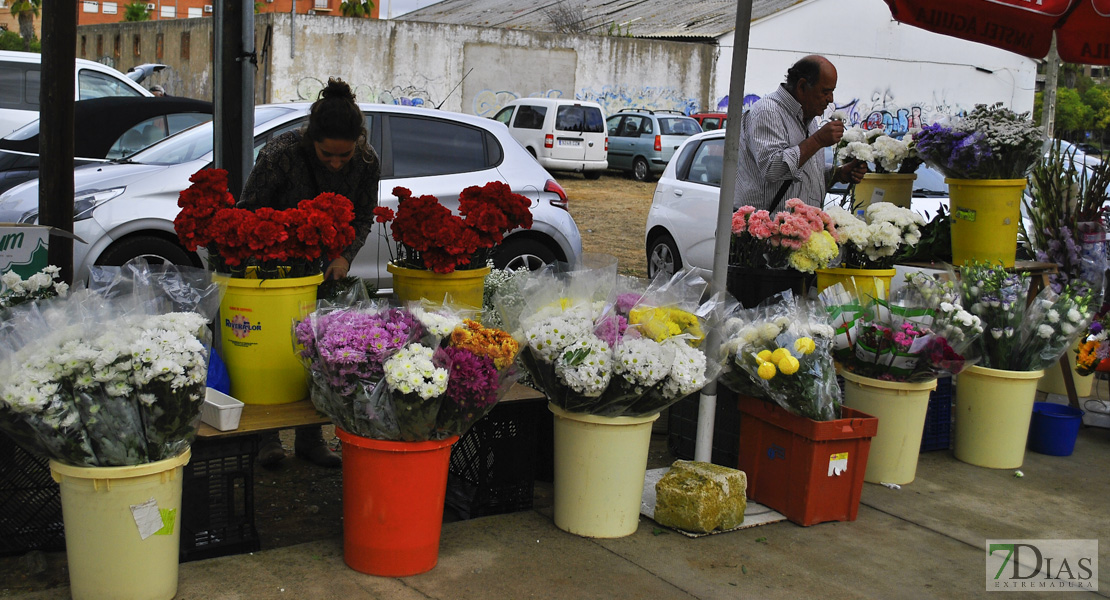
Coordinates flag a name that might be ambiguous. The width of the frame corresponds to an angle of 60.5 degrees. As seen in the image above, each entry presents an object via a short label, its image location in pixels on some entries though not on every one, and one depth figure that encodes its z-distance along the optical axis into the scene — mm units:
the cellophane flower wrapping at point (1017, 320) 4836
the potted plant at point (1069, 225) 6035
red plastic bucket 3217
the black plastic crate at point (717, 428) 4427
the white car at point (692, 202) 8594
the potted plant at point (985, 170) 5152
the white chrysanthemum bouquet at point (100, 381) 2773
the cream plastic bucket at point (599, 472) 3688
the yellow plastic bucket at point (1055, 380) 5992
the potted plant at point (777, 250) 4617
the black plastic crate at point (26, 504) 3400
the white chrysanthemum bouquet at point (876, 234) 4883
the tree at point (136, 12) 47906
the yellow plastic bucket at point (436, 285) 4121
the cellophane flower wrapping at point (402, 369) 3090
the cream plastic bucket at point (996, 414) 4898
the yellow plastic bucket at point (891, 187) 5734
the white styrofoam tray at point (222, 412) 3227
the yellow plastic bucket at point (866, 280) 4930
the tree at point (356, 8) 38572
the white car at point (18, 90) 10078
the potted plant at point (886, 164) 5637
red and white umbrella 4992
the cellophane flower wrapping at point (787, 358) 3930
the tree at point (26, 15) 44031
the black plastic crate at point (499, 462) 3916
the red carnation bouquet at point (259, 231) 3381
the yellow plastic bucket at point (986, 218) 5254
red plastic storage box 3963
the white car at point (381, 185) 6289
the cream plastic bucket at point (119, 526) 2869
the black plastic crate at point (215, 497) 3309
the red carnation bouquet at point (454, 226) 4016
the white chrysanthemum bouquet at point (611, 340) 3535
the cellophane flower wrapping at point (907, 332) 4414
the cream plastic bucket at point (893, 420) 4535
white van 21078
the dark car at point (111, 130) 8180
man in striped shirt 4816
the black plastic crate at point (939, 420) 5184
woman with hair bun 4008
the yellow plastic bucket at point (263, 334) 3459
